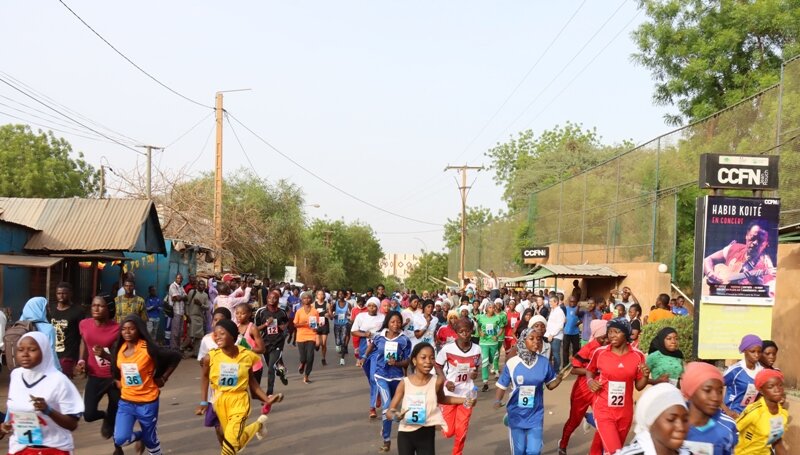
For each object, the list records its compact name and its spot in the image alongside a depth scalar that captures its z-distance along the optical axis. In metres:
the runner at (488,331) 15.49
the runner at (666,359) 8.23
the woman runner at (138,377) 7.70
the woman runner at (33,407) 5.66
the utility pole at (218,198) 30.09
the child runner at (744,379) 7.30
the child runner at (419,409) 6.96
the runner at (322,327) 16.97
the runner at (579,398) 9.10
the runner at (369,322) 13.42
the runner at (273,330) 13.44
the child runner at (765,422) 6.38
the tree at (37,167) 53.84
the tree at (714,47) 29.91
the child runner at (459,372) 8.47
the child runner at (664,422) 3.84
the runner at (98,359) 8.58
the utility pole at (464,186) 48.47
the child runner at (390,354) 10.22
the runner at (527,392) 7.95
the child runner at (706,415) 4.56
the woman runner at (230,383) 7.64
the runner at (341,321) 20.70
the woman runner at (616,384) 7.93
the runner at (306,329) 15.20
